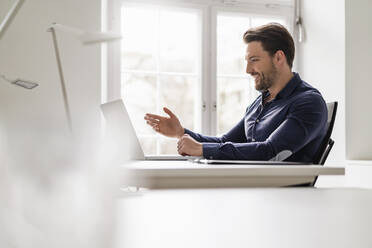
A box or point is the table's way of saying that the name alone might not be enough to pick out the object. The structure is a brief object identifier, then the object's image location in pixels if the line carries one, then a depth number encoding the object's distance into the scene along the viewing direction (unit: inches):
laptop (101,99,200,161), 60.9
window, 117.2
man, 68.2
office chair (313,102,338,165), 66.1
